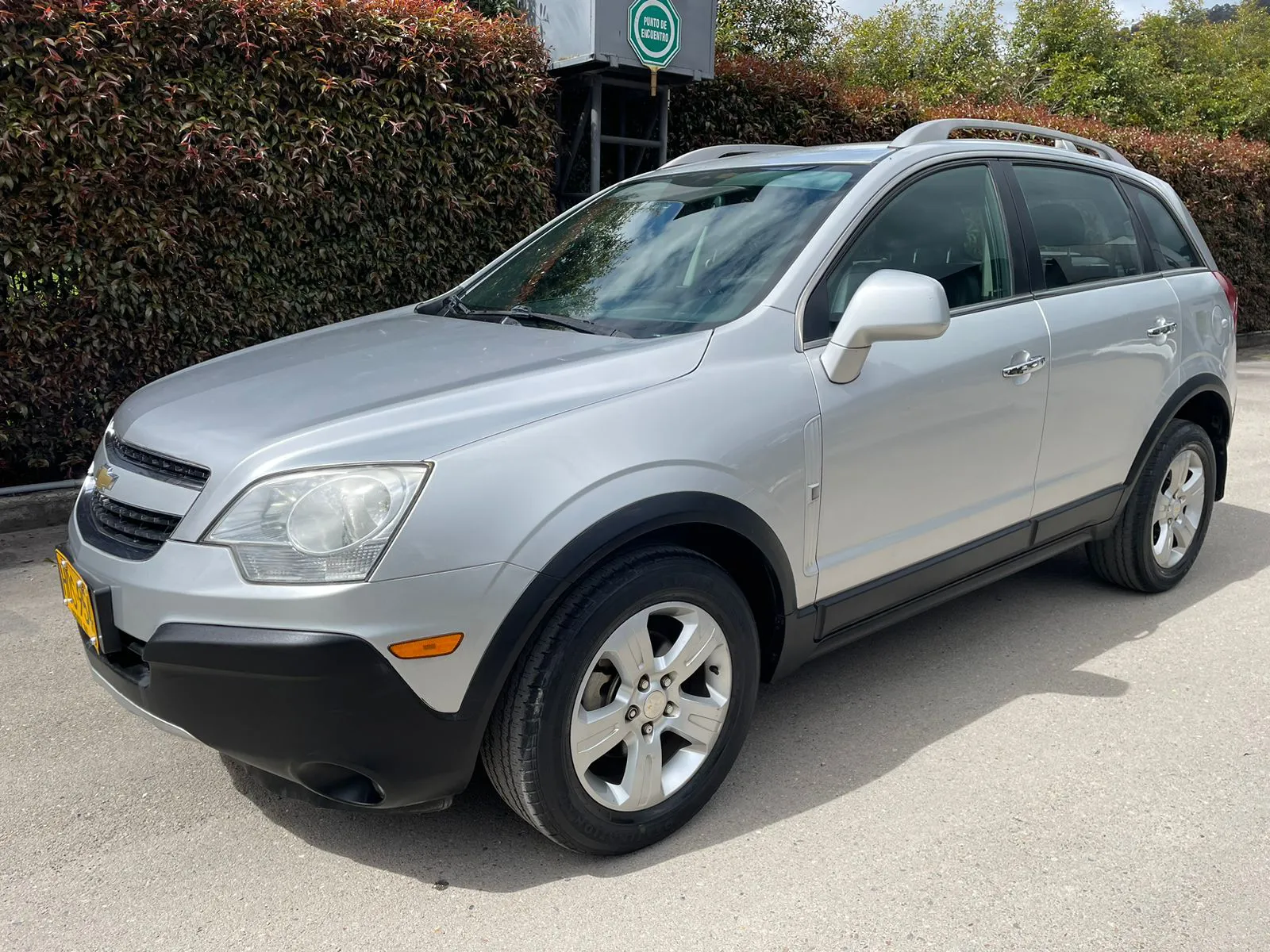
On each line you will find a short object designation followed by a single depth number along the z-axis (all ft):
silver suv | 7.00
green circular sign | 22.61
